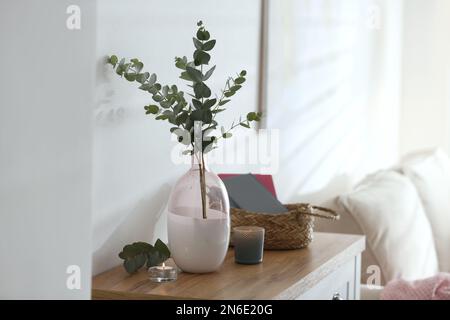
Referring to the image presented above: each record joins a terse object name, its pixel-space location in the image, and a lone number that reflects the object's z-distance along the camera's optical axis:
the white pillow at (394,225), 4.19
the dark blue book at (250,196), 3.19
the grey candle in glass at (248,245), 2.89
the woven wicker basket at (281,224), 3.10
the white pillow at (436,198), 4.84
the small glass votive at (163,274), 2.69
